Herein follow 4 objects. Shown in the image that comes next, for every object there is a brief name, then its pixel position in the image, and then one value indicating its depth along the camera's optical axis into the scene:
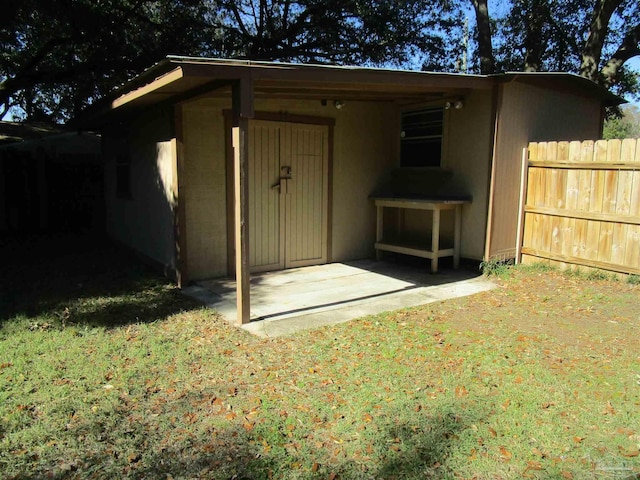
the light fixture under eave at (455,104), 6.72
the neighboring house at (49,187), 10.22
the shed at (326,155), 6.10
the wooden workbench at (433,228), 6.63
